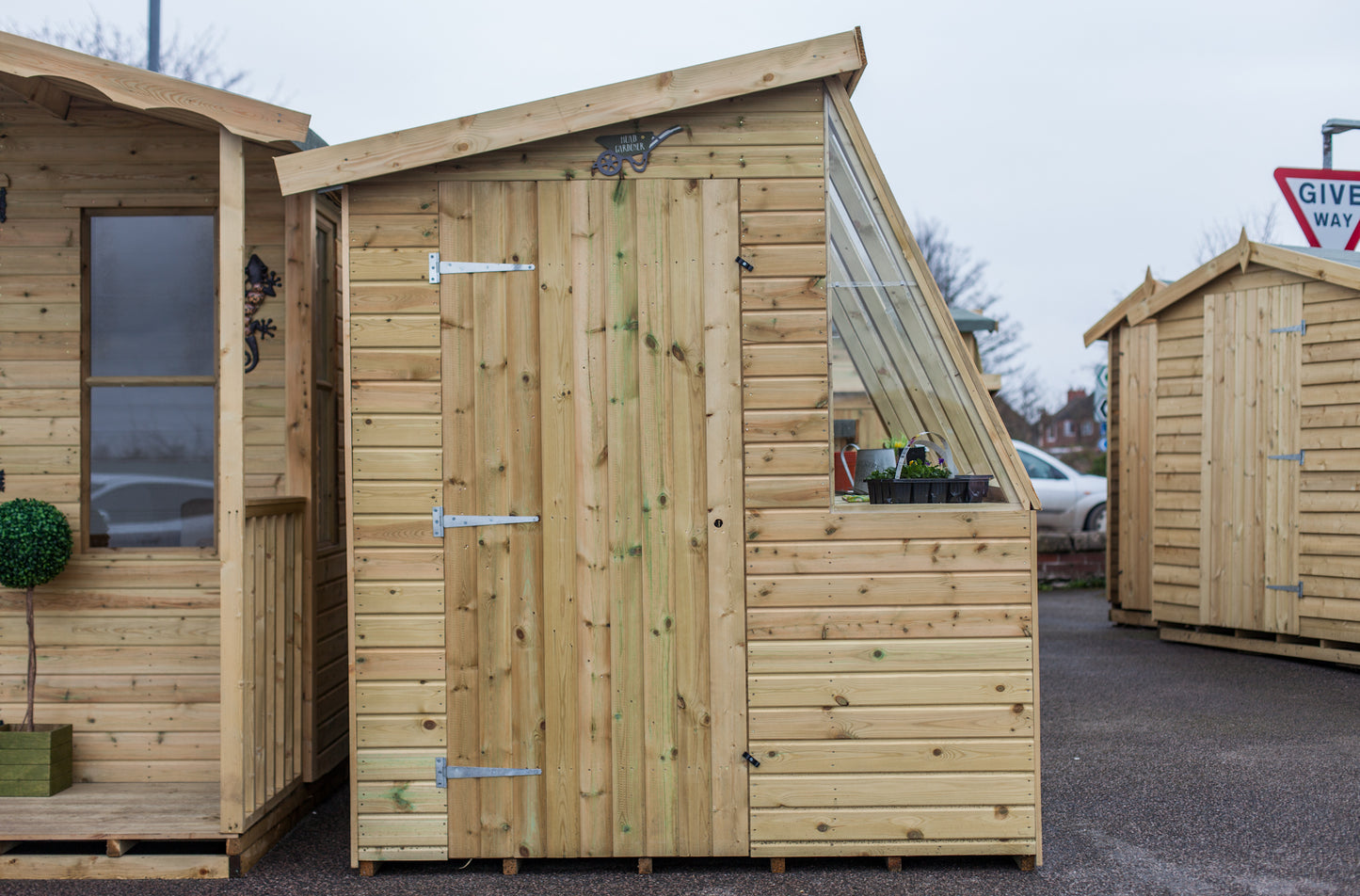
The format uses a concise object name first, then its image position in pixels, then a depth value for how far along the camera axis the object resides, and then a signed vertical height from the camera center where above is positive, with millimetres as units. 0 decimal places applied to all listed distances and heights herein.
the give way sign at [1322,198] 7336 +1750
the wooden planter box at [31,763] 4250 -1294
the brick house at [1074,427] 27469 +576
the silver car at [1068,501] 12914 -685
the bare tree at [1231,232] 22656 +4808
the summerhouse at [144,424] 4516 +102
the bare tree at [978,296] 25453 +3705
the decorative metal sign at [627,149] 3873 +1104
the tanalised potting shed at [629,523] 3854 -288
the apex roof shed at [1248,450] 7211 -35
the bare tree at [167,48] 16234 +6361
